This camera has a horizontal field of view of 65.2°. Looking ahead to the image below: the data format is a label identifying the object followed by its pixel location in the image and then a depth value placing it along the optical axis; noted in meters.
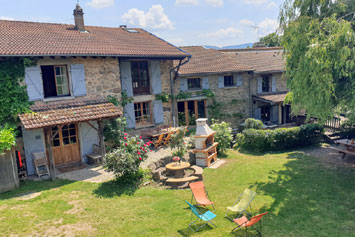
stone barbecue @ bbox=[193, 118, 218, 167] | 11.62
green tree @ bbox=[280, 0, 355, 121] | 7.96
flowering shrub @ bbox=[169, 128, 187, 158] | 12.10
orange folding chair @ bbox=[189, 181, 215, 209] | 7.32
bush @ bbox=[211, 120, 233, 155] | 13.29
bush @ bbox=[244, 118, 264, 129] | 16.11
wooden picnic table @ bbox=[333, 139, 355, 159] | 11.94
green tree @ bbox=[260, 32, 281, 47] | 40.00
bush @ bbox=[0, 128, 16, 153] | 8.48
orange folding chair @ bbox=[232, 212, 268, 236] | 5.84
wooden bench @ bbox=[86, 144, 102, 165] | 11.45
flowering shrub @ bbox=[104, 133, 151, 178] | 8.88
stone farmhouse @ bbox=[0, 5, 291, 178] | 10.49
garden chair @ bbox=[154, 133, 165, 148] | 13.70
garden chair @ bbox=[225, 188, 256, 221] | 6.86
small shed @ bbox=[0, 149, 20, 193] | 8.59
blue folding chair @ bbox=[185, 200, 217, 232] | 6.36
